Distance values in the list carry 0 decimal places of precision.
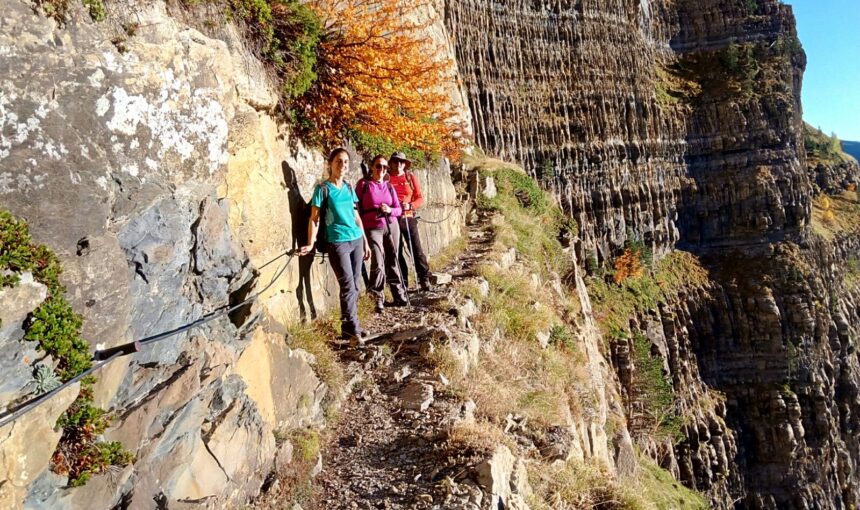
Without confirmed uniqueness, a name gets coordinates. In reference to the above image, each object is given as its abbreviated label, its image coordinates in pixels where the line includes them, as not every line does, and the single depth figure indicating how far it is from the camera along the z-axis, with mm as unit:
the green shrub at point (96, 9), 3238
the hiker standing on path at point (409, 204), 8312
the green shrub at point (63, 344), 2527
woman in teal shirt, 5973
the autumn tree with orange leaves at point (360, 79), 6531
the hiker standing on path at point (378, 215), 7277
